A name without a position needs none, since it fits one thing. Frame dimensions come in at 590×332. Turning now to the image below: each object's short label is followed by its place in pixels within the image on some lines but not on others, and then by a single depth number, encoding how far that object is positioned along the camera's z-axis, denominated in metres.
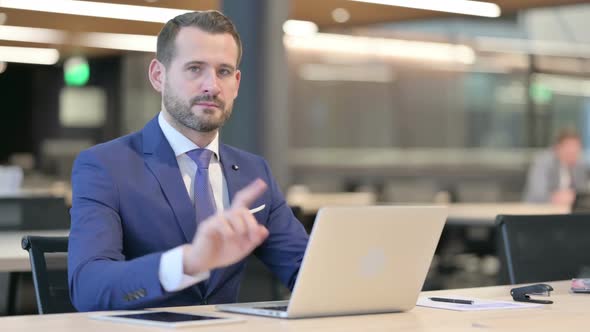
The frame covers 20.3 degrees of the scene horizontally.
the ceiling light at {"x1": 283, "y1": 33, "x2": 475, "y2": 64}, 19.03
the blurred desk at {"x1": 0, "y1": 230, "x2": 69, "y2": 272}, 5.55
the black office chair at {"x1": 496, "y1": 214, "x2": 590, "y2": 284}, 4.99
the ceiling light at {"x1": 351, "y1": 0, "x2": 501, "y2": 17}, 12.96
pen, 3.78
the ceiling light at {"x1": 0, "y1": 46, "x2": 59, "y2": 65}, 8.90
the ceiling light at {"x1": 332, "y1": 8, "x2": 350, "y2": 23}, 13.27
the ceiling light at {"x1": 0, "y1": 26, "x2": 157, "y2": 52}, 8.82
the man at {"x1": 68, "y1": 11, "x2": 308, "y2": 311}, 3.58
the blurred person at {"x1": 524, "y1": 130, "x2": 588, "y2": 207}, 14.14
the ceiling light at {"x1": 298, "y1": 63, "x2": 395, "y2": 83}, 19.41
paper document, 3.65
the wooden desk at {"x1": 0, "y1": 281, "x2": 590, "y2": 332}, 2.99
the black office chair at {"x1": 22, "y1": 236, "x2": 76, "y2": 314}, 3.92
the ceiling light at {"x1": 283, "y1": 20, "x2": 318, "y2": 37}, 9.81
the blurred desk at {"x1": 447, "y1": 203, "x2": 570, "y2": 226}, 11.50
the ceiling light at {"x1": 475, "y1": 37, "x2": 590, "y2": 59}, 21.48
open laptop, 3.14
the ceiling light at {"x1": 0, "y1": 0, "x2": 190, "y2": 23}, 8.70
